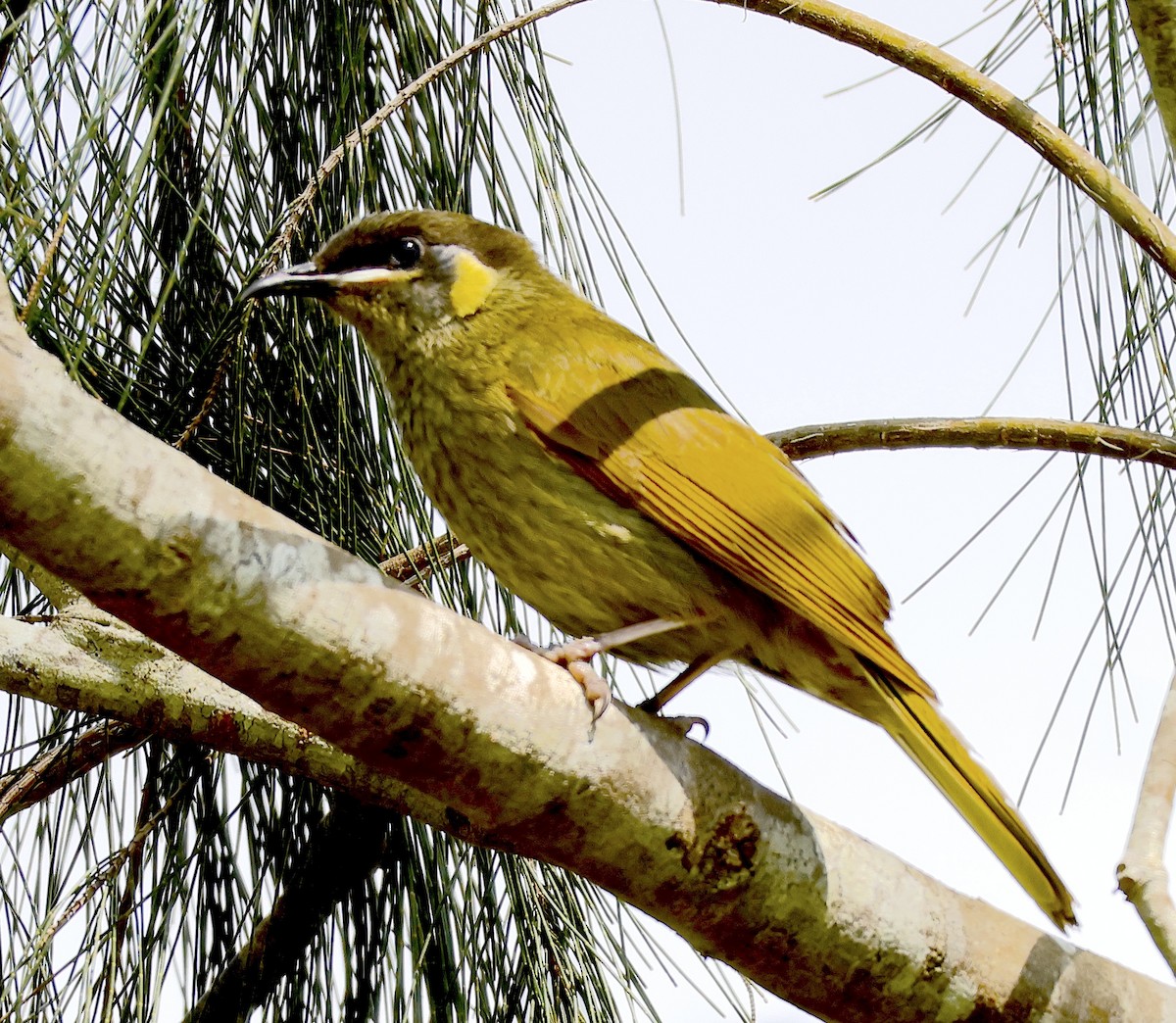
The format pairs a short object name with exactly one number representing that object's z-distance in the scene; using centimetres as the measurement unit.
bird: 462
